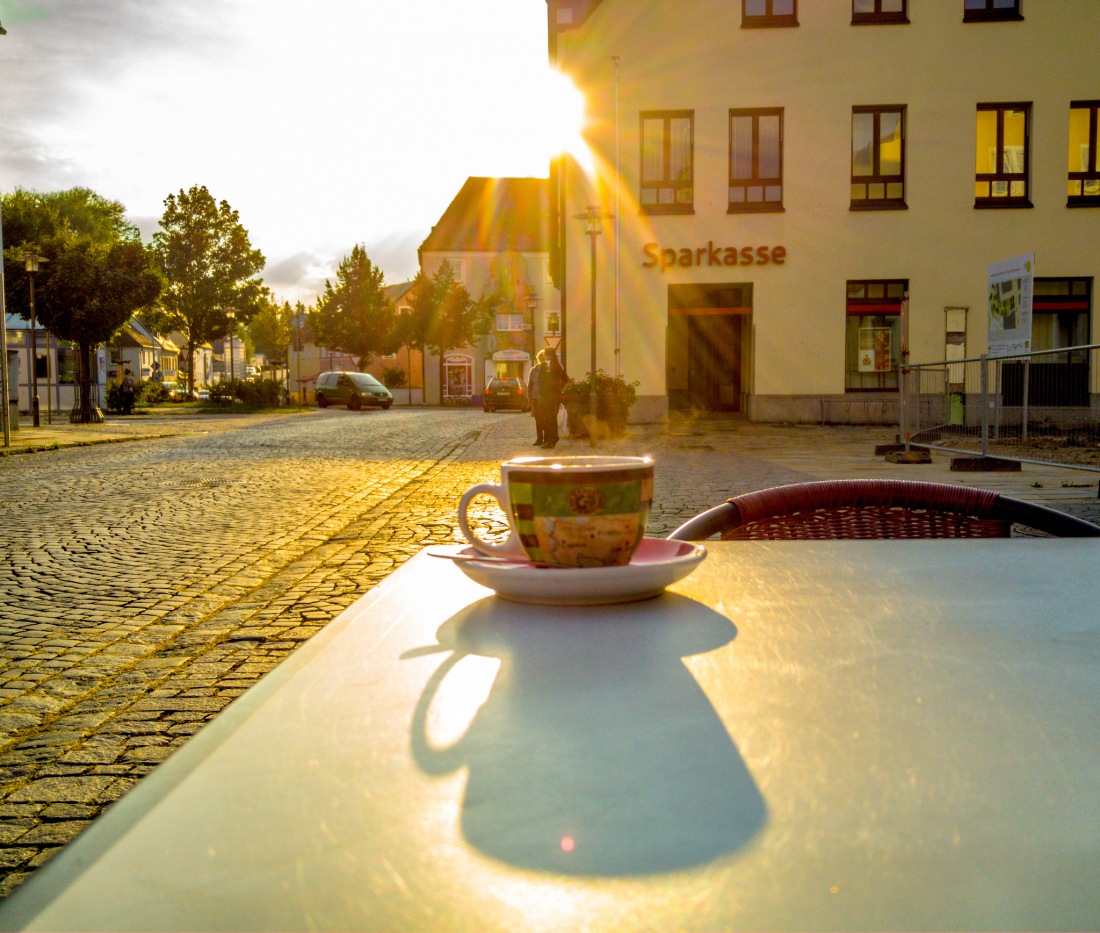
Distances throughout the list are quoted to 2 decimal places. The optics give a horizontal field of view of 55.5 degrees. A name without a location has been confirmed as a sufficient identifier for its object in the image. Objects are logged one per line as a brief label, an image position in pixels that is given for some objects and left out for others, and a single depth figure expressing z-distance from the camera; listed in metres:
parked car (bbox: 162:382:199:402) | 56.03
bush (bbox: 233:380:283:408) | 40.62
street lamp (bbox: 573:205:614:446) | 17.75
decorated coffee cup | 1.18
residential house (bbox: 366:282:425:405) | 55.72
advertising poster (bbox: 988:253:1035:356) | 11.77
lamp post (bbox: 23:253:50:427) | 24.38
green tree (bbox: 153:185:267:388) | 61.34
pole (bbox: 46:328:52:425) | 29.48
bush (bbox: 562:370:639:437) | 17.88
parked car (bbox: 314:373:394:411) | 42.22
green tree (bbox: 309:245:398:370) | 57.72
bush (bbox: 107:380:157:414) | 35.75
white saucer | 1.12
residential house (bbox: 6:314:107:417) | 34.47
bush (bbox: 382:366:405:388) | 59.31
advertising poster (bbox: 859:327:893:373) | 22.25
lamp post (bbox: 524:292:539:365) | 57.25
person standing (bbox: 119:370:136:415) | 35.65
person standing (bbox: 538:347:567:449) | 16.80
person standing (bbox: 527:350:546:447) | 17.01
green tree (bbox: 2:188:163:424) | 28.47
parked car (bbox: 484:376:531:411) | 38.88
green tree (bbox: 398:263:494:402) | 54.44
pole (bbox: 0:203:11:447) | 16.48
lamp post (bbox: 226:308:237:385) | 62.41
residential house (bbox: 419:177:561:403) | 57.30
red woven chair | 2.21
